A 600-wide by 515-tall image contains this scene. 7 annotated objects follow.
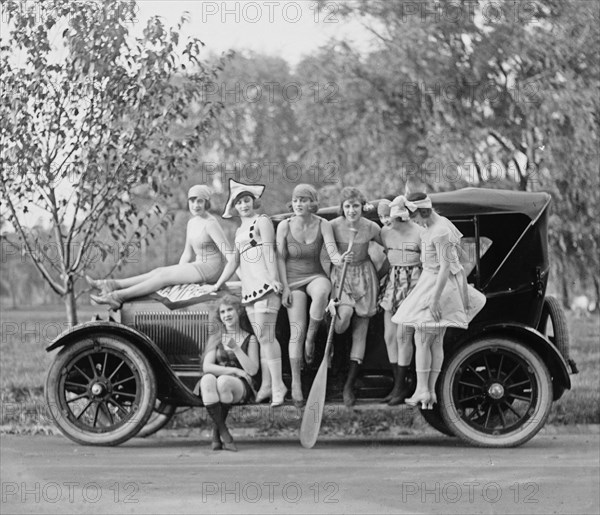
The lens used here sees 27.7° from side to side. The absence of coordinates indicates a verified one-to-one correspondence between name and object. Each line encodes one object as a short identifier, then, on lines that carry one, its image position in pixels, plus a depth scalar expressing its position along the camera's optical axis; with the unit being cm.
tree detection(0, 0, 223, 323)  1165
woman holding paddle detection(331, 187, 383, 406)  995
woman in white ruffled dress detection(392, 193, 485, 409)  988
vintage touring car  1005
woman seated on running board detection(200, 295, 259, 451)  982
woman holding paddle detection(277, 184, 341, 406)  990
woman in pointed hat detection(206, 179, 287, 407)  988
